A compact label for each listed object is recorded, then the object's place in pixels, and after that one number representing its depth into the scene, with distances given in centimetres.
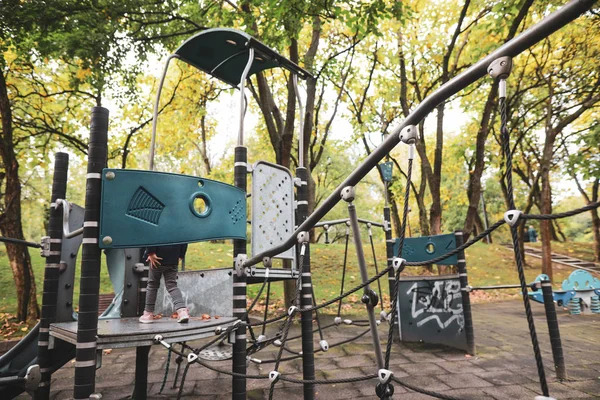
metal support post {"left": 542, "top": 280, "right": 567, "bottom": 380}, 345
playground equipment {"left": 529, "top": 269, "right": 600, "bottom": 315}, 743
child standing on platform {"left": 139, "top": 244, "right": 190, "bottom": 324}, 301
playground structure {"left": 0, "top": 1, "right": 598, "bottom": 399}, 146
